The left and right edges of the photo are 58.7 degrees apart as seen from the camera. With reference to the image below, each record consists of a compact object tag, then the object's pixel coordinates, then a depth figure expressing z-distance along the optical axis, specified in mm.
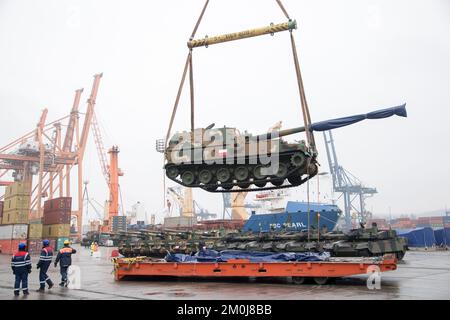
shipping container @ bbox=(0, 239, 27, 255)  31852
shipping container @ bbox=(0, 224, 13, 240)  32406
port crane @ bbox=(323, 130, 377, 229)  79375
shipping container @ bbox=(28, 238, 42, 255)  34031
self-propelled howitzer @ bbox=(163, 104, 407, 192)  14805
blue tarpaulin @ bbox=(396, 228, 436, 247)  31031
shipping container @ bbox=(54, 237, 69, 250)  34494
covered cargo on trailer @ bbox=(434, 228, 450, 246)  31281
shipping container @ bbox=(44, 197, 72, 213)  35688
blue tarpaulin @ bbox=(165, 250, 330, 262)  11743
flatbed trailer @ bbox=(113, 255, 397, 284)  10594
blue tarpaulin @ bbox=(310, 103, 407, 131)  12805
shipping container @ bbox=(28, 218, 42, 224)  39781
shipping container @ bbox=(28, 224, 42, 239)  37016
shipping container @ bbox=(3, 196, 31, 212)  34344
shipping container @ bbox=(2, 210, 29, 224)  33975
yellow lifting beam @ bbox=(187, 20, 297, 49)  13557
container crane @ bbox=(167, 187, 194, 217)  67250
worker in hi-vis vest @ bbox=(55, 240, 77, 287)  12148
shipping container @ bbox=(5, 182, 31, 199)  34719
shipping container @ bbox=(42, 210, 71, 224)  35281
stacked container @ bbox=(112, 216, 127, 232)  48469
